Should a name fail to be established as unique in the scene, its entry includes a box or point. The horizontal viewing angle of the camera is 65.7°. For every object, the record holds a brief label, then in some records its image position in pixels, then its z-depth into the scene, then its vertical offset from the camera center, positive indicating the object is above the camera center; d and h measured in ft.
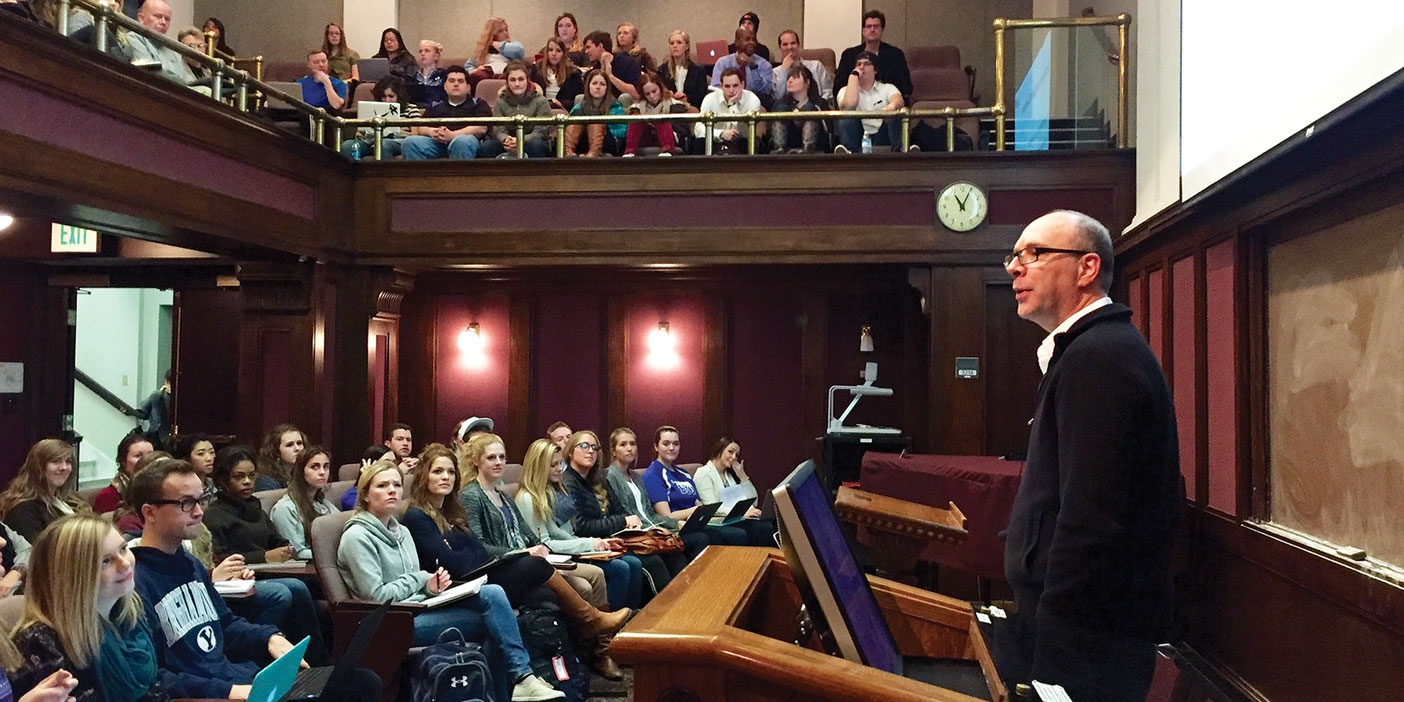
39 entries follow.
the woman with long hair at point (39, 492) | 14.51 -1.89
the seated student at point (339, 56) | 31.96 +8.94
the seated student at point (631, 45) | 30.01 +8.94
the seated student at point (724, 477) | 22.22 -2.50
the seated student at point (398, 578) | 12.44 -2.61
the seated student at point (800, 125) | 23.59 +5.19
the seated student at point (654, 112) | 24.04 +5.81
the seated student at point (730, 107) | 23.79 +5.89
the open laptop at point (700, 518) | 19.11 -2.81
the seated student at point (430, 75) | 29.25 +7.77
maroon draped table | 14.85 -1.85
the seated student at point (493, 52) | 31.89 +9.12
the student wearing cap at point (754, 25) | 29.78 +9.25
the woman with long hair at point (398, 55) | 30.81 +8.85
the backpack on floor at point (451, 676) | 11.50 -3.40
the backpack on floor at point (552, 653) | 13.94 -3.85
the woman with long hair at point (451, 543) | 14.02 -2.43
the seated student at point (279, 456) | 19.44 -1.80
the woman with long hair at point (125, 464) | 16.53 -1.75
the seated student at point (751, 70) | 28.30 +7.64
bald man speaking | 5.22 -0.77
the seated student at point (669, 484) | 21.54 -2.51
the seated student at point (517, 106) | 24.59 +5.87
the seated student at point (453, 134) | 24.29 +5.14
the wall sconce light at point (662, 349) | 30.66 +0.30
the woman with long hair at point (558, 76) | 27.84 +7.61
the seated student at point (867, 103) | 23.58 +5.87
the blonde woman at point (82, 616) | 7.48 -1.86
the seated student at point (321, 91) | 26.43 +6.45
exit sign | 24.89 +2.59
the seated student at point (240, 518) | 15.03 -2.31
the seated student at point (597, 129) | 24.31 +5.24
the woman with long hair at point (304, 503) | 16.07 -2.24
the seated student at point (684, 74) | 28.91 +7.69
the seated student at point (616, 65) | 28.04 +7.93
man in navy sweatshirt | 9.13 -2.04
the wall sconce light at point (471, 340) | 30.96 +0.51
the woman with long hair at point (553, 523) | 17.12 -2.66
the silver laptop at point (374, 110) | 24.76 +5.63
